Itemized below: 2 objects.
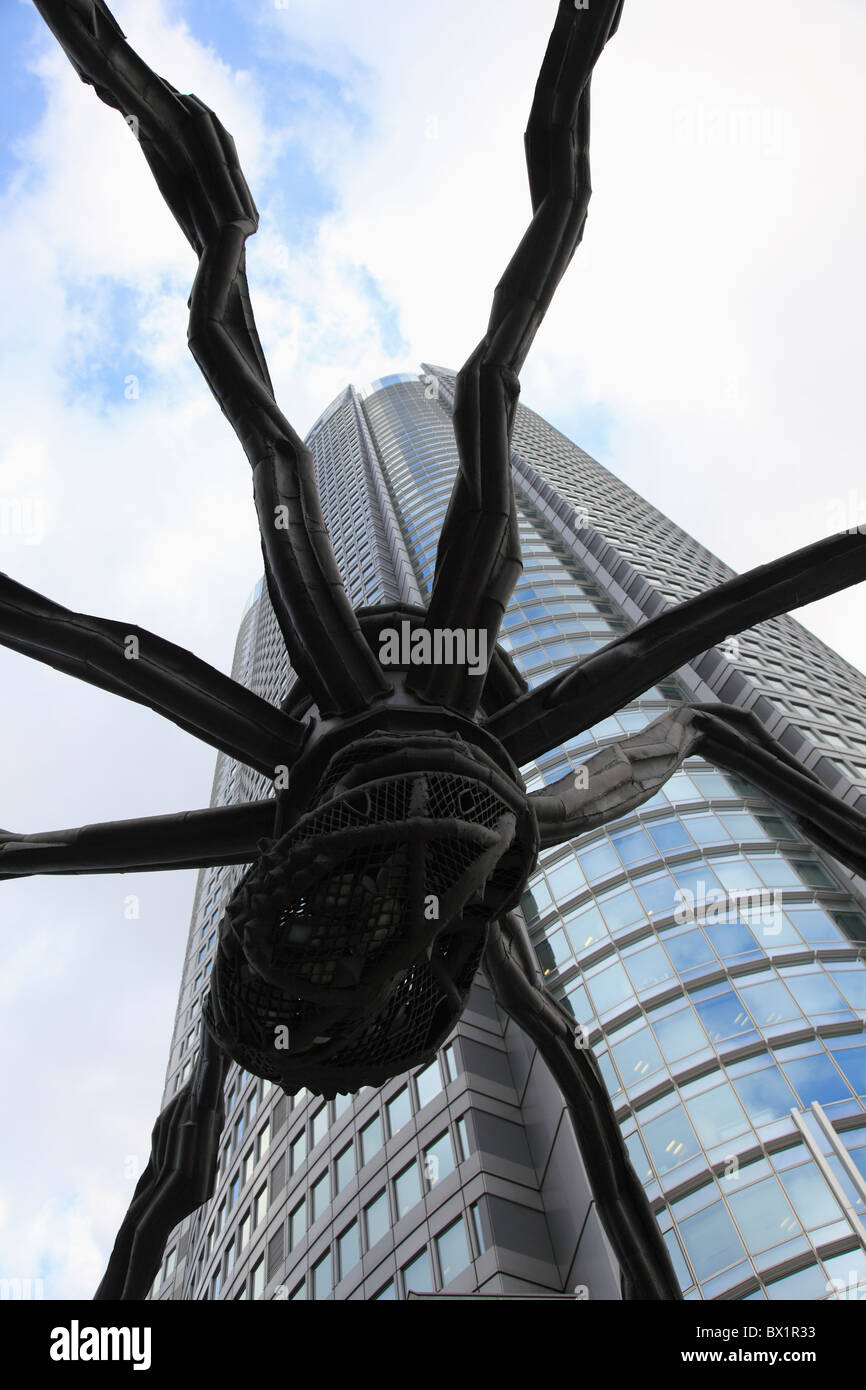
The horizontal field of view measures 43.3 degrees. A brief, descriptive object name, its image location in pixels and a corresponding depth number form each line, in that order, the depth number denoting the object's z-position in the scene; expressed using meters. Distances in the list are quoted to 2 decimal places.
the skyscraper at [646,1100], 18.62
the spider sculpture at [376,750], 4.90
